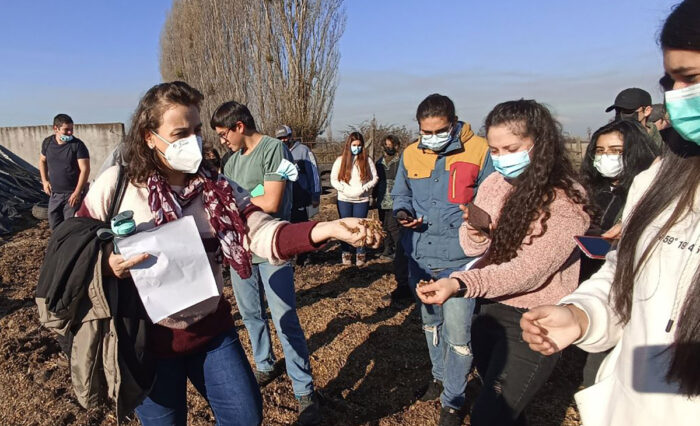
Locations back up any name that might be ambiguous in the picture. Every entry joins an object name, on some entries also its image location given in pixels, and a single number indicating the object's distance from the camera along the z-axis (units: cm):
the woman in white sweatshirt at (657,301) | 101
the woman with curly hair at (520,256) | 195
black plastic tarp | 971
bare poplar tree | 1572
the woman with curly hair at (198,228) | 178
